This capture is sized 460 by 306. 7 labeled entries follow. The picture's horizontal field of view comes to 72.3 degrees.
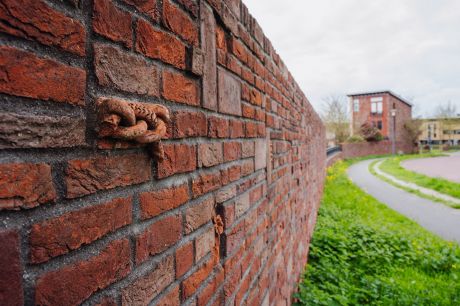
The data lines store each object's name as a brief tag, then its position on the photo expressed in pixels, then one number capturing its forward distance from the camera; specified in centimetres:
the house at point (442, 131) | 5084
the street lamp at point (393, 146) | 3653
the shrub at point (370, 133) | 3438
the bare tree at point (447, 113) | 5531
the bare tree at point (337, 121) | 3262
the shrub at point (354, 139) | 3238
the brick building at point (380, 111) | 4247
